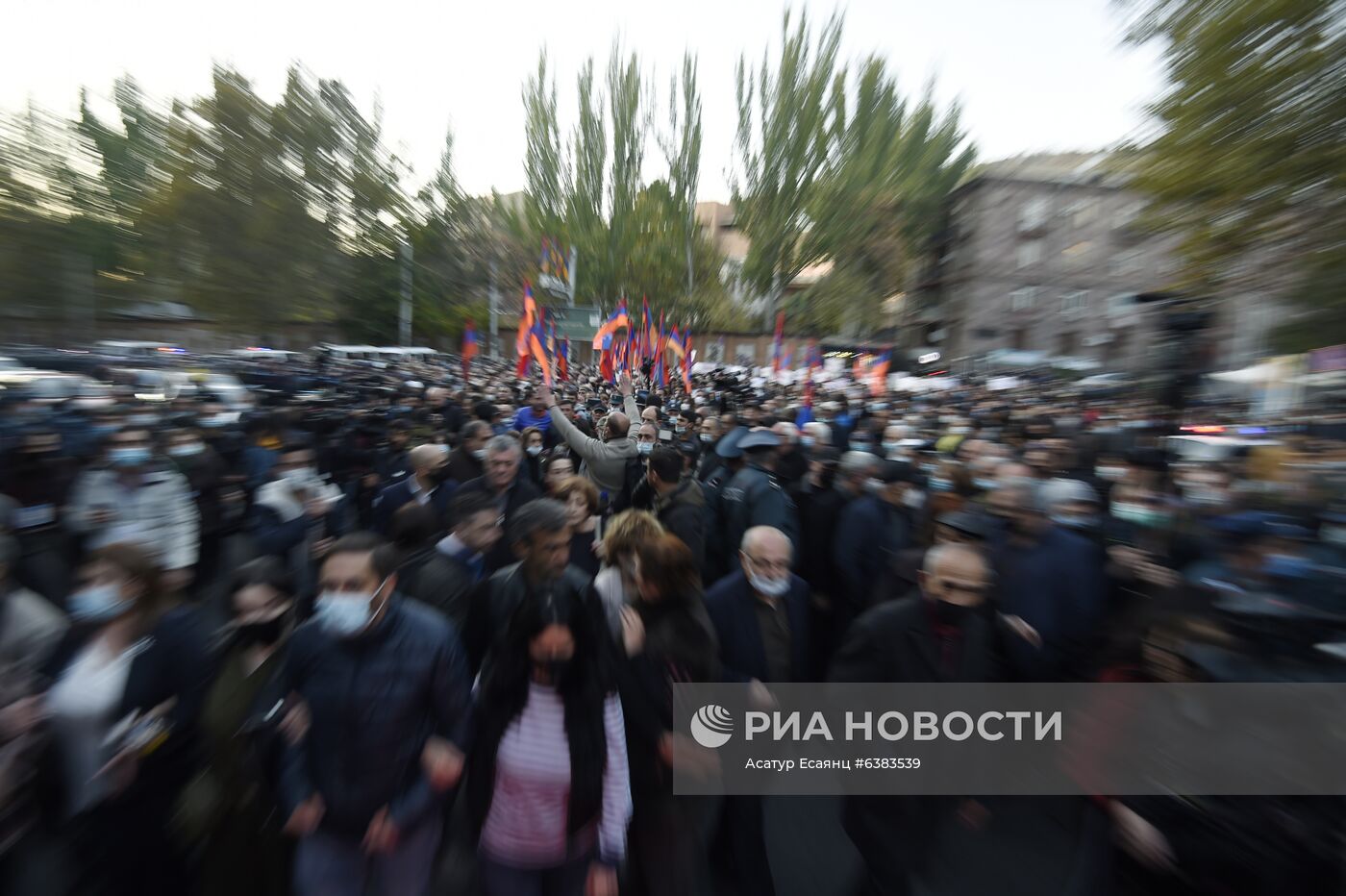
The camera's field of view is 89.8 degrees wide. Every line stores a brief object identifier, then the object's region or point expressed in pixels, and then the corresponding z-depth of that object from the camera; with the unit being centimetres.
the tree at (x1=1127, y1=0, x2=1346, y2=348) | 809
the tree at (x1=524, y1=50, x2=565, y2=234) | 3909
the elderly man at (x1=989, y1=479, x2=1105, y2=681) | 329
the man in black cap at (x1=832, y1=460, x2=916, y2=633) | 411
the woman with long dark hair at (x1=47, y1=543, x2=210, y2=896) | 206
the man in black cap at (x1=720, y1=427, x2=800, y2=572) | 427
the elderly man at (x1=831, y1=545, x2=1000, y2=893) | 240
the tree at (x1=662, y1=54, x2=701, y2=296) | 3788
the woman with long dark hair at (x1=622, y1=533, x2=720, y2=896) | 232
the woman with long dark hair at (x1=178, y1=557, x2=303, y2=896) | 212
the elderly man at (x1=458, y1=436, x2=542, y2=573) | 392
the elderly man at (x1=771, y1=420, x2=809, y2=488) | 513
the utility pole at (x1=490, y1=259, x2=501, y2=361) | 4159
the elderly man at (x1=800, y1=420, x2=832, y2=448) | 636
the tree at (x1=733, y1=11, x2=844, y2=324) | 3309
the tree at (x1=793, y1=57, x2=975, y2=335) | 3306
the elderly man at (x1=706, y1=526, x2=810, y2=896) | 273
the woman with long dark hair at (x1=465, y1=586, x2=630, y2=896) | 213
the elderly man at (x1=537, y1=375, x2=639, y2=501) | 508
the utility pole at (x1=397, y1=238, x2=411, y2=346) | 4238
